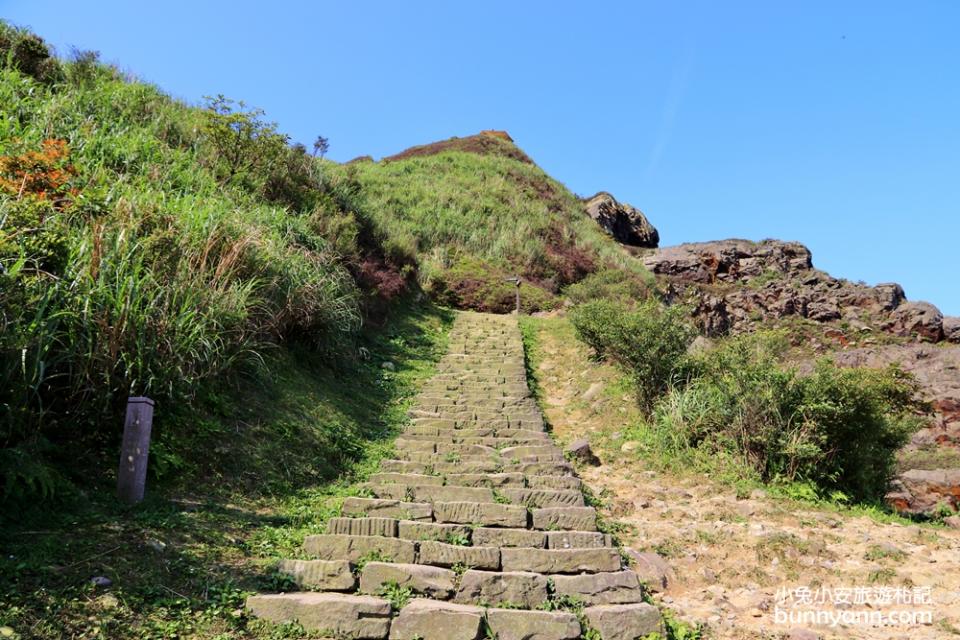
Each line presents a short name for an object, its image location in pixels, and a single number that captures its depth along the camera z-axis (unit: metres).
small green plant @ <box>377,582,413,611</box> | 3.79
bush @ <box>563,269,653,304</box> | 19.17
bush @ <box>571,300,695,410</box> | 9.02
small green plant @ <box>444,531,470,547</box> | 4.75
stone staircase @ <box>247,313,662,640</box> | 3.57
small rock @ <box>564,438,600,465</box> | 7.83
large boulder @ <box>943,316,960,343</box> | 19.84
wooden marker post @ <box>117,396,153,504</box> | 4.38
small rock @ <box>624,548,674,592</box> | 4.73
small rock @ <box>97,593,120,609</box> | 3.15
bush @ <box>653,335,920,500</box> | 6.71
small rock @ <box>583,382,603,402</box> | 10.35
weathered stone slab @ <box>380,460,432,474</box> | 6.52
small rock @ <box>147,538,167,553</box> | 3.86
